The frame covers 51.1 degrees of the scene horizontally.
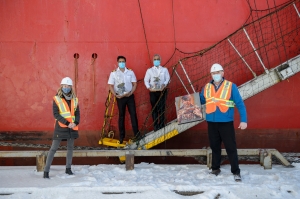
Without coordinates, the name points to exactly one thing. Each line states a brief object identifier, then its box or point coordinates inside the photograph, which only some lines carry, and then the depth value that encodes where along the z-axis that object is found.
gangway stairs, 6.49
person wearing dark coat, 5.63
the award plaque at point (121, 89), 7.30
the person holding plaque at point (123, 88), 7.27
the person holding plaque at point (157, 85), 7.21
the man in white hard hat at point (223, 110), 5.42
